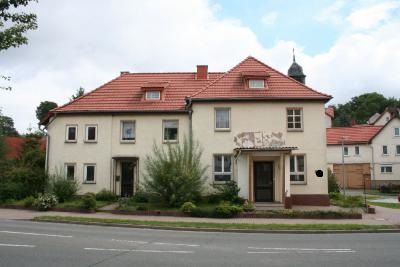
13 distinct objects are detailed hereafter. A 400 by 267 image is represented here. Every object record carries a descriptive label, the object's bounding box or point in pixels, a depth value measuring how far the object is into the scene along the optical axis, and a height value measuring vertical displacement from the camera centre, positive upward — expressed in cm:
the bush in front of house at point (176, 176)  2262 +8
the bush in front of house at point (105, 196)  2611 -117
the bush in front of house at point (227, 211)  1994 -158
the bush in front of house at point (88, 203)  2177 -133
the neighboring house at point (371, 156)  5288 +278
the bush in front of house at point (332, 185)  3112 -54
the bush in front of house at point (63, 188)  2484 -66
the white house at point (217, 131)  2509 +289
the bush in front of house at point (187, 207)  2062 -145
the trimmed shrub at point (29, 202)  2316 -138
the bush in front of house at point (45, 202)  2266 -134
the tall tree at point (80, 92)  4272 +876
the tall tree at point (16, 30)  829 +298
